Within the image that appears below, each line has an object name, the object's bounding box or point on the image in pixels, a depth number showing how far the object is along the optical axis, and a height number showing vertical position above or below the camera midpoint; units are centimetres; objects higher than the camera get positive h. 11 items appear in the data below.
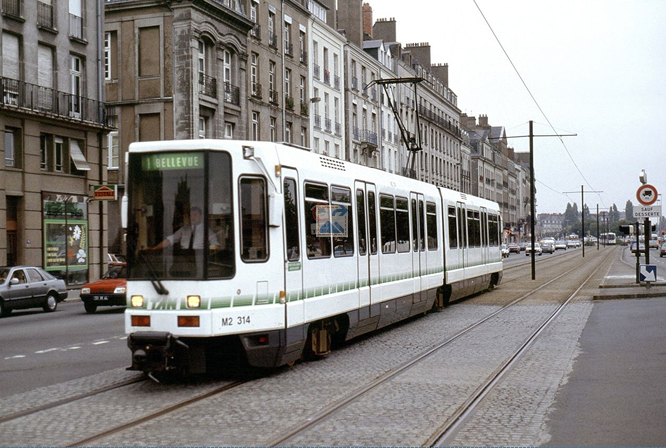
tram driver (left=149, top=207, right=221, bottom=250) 1016 +14
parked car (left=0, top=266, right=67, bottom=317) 2362 -113
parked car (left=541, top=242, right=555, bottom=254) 10244 -68
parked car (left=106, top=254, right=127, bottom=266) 3897 -45
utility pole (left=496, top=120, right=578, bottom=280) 3831 +387
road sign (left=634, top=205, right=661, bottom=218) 2353 +78
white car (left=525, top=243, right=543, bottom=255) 8970 -89
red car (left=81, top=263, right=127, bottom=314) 2380 -125
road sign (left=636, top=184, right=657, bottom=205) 2364 +123
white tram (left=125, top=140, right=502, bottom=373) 1006 -11
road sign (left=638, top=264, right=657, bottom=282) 2498 -96
